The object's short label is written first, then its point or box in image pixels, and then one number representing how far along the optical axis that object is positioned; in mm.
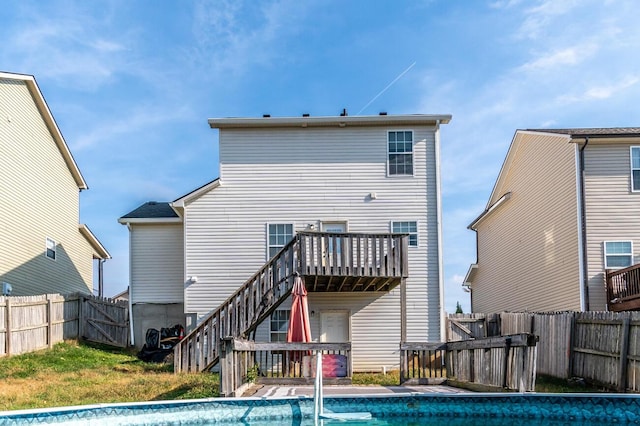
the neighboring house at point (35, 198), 19969
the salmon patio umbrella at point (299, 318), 14997
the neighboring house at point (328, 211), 18531
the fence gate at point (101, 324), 20812
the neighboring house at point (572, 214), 18859
